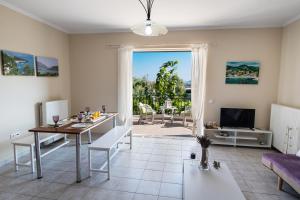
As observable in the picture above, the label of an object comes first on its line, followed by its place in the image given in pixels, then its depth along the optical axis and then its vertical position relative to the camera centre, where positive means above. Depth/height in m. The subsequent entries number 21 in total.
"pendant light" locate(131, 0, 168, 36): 2.25 +0.71
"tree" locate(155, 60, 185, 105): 6.73 +0.09
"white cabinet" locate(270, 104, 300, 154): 3.18 -0.75
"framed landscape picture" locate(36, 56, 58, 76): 3.76 +0.38
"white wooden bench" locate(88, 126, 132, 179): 2.69 -0.90
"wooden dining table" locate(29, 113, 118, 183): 2.49 -0.64
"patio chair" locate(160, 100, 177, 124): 6.39 -0.77
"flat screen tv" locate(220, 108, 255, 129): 4.11 -0.68
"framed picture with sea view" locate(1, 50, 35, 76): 3.03 +0.34
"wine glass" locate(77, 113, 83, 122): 3.03 -0.54
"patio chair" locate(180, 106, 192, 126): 6.16 -0.93
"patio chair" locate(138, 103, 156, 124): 6.27 -0.88
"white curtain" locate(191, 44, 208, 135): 4.24 +0.07
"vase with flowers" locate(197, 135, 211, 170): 2.37 -0.86
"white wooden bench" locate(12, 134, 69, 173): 2.80 -0.93
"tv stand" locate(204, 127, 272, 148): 4.01 -1.10
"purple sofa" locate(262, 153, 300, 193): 2.14 -1.01
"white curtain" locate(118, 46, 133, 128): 4.52 +0.00
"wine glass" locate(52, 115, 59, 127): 2.72 -0.52
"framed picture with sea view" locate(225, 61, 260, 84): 4.13 +0.34
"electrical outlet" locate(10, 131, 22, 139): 3.22 -0.90
